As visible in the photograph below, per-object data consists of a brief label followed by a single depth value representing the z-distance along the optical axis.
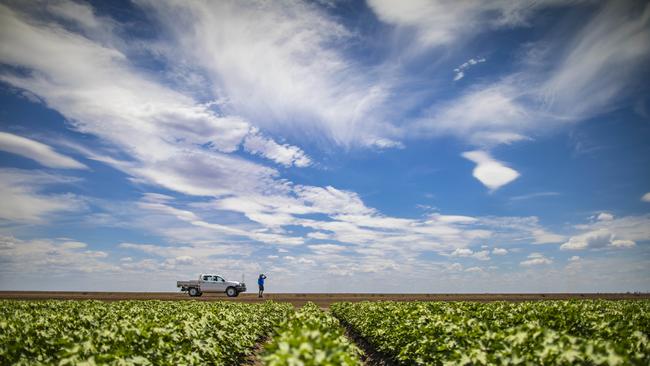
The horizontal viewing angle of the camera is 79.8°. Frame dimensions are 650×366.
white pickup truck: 42.22
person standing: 39.81
